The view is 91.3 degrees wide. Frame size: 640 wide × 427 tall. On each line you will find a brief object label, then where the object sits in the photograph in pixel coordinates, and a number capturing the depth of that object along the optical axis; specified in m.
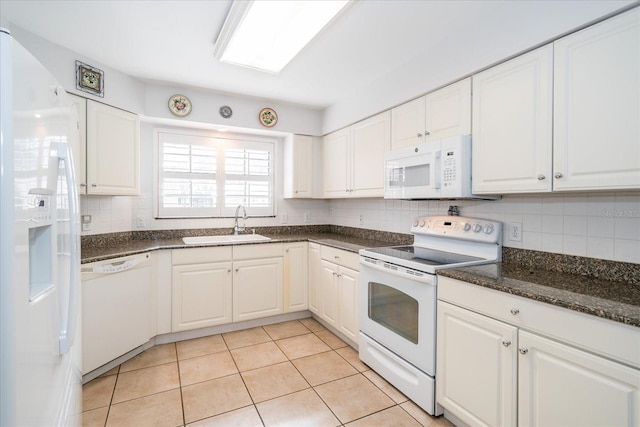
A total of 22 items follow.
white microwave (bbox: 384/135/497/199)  1.98
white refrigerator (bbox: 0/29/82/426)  0.65
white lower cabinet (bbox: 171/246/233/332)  2.81
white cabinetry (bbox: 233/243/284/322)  3.04
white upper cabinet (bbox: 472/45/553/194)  1.60
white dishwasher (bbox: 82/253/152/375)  2.14
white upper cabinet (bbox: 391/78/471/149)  2.02
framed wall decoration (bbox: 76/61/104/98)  2.31
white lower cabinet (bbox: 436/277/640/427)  1.12
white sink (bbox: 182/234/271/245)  3.11
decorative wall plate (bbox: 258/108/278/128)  3.45
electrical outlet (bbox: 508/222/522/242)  1.99
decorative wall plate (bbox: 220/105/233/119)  3.25
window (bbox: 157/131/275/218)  3.31
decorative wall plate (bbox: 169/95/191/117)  3.01
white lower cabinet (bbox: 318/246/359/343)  2.62
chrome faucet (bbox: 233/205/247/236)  3.52
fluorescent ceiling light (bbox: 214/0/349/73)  1.70
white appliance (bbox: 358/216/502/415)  1.85
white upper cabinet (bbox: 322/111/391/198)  2.77
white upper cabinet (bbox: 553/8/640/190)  1.31
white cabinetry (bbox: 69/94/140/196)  2.36
